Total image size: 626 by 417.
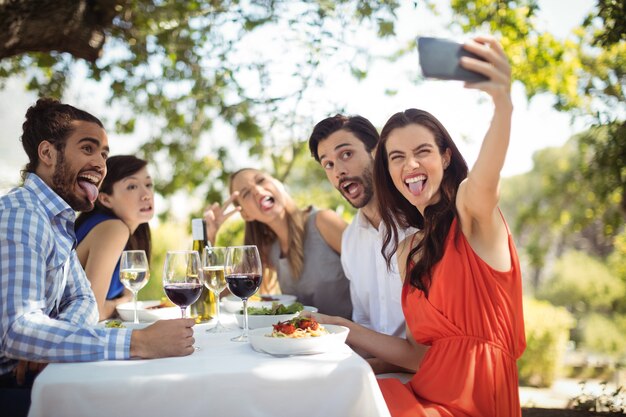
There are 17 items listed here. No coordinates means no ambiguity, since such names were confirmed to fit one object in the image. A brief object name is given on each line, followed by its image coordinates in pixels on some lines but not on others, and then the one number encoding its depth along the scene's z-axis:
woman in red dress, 2.11
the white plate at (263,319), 2.51
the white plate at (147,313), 2.81
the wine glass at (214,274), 2.49
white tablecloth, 1.69
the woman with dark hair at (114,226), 3.33
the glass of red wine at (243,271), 2.29
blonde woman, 4.02
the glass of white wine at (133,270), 2.67
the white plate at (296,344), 1.92
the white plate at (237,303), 3.08
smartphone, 1.60
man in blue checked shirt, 1.87
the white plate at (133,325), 2.42
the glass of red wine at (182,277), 2.27
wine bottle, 2.99
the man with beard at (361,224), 3.21
